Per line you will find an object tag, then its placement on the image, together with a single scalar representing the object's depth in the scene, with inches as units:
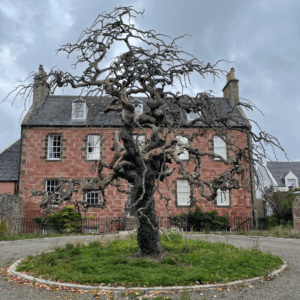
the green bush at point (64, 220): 720.3
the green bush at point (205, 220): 751.7
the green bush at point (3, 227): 606.5
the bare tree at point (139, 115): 309.7
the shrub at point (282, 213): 740.0
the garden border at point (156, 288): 226.5
